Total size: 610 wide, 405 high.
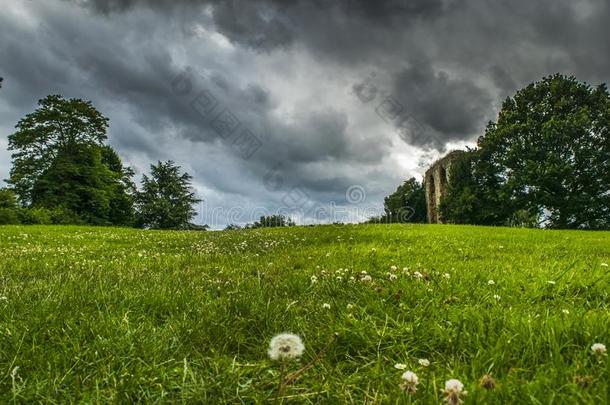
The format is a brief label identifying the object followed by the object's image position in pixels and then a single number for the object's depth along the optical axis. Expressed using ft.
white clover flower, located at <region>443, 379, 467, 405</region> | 4.88
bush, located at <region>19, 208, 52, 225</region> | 114.11
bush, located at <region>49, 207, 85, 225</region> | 134.35
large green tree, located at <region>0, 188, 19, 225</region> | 105.50
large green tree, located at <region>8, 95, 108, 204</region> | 152.87
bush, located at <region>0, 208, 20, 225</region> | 105.09
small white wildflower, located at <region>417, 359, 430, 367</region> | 6.81
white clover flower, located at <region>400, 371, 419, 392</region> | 5.51
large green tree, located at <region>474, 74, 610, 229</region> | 127.95
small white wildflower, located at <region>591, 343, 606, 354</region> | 6.48
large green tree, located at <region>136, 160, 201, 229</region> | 227.20
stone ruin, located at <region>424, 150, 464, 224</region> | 190.23
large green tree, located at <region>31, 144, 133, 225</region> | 152.35
